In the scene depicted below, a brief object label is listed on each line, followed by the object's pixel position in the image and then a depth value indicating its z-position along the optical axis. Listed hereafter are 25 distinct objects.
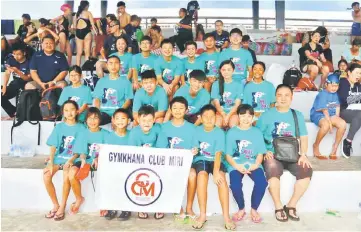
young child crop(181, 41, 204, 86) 5.19
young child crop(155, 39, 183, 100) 5.12
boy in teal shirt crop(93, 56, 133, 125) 4.75
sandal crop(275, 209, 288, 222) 3.73
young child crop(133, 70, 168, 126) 4.32
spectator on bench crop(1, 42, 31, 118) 5.46
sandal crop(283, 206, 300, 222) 3.77
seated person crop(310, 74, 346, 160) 4.63
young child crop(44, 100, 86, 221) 3.88
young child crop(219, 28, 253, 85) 5.32
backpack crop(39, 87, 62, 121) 4.93
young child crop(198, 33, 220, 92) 5.34
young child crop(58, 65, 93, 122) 4.70
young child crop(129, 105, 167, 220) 3.77
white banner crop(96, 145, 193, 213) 3.70
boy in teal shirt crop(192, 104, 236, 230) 3.65
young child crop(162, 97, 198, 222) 3.77
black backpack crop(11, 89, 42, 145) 4.98
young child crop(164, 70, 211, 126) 4.35
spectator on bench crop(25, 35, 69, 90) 5.40
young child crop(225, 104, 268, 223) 3.74
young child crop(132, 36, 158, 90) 5.34
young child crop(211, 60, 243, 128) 4.59
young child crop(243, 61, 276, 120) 4.67
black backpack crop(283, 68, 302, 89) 6.06
